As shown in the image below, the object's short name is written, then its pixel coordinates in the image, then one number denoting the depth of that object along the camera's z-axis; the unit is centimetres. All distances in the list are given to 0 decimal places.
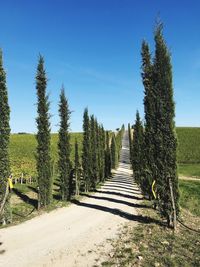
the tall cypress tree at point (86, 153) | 3067
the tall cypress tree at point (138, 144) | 2783
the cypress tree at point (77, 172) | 2797
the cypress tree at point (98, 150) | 3866
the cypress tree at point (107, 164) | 4682
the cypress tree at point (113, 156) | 5994
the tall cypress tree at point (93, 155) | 3193
